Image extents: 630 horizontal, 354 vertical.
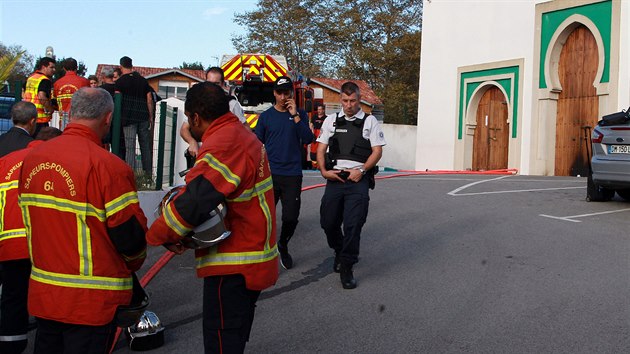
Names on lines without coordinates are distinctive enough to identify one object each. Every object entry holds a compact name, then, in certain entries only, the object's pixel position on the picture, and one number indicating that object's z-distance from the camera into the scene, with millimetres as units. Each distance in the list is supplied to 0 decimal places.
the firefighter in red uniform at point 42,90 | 9086
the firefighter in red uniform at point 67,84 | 10086
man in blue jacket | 7707
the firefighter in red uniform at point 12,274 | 4648
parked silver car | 11156
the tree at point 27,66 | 54500
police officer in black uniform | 6949
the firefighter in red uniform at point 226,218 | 3438
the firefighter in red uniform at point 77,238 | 3344
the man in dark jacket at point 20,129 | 5219
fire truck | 16281
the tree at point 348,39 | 48469
